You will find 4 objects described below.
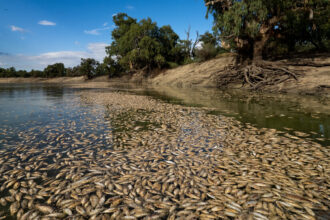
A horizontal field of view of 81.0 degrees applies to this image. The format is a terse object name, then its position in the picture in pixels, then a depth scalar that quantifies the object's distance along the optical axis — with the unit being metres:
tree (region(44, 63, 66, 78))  91.44
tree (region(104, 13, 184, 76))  53.81
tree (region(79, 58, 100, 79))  76.56
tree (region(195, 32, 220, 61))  43.86
